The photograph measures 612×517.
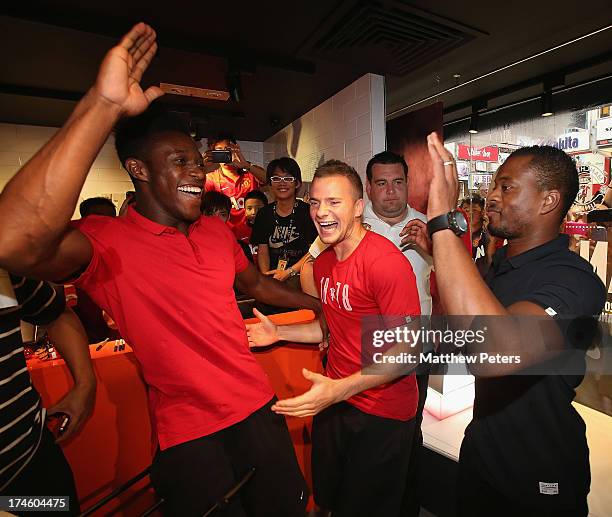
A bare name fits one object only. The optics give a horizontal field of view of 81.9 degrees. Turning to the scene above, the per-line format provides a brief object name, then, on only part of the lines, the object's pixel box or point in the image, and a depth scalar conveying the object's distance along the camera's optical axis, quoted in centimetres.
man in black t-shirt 369
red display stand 160
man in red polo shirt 116
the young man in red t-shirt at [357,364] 153
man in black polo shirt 103
